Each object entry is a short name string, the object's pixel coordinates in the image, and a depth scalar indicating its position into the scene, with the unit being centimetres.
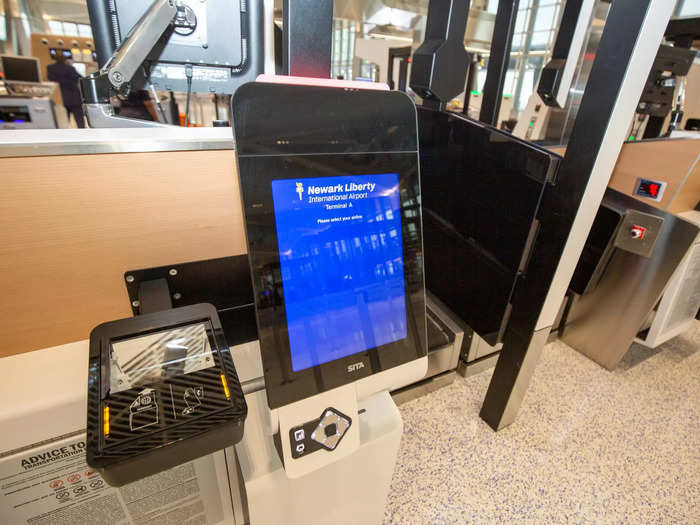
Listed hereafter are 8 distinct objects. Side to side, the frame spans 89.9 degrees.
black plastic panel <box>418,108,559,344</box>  96
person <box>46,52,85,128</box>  531
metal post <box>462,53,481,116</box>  376
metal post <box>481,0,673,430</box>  66
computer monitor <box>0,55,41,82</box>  495
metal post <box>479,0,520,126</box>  123
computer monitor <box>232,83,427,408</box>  48
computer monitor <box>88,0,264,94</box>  99
